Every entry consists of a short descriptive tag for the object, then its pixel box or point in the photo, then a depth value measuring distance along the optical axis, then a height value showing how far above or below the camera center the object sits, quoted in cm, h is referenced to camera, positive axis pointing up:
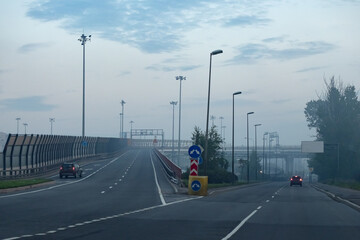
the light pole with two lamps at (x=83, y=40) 8720 +1591
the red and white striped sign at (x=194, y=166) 3694 -77
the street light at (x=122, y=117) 17329 +1031
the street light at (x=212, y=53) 4282 +705
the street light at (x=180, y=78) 11208 +1370
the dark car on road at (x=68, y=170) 5981 -175
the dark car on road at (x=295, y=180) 8069 -339
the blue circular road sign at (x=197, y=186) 3738 -199
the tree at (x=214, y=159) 6887 -67
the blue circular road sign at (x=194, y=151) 3619 +13
